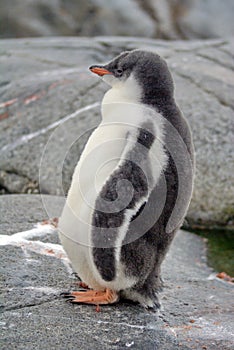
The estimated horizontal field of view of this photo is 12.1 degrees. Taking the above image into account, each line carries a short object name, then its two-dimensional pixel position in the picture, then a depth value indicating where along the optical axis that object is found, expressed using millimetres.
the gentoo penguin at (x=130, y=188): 4449
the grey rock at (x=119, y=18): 23095
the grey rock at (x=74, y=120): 9678
